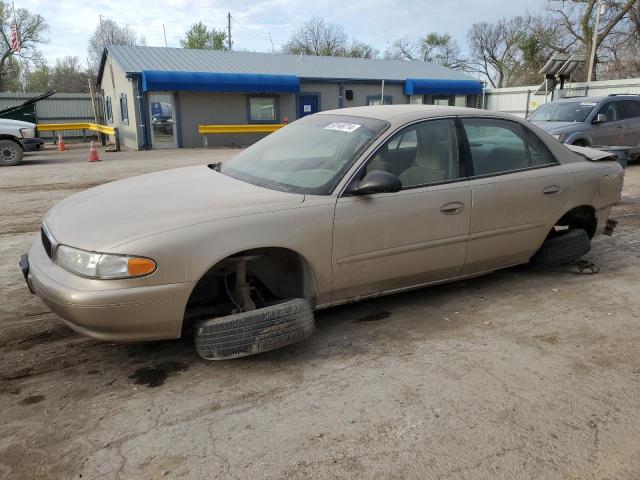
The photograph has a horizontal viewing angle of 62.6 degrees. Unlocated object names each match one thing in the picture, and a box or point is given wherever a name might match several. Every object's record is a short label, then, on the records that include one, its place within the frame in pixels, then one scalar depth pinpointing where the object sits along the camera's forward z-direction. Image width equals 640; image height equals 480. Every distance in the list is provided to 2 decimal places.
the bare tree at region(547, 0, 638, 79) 35.88
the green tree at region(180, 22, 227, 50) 52.34
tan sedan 2.95
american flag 30.17
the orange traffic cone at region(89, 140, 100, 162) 16.79
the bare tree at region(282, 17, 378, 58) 55.03
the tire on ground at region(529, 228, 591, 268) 4.77
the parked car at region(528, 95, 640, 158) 11.26
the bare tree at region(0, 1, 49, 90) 44.38
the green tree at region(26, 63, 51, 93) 51.72
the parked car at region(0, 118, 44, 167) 14.84
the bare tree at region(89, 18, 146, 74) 56.81
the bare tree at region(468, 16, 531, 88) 53.09
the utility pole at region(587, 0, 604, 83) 24.95
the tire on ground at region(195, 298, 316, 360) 3.12
